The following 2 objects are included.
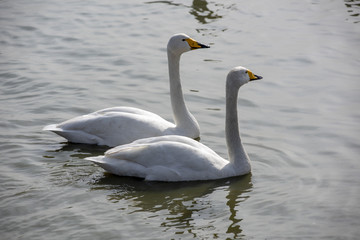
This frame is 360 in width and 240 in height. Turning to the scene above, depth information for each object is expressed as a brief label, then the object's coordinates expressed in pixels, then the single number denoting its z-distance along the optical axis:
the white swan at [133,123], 18.91
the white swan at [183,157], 16.87
